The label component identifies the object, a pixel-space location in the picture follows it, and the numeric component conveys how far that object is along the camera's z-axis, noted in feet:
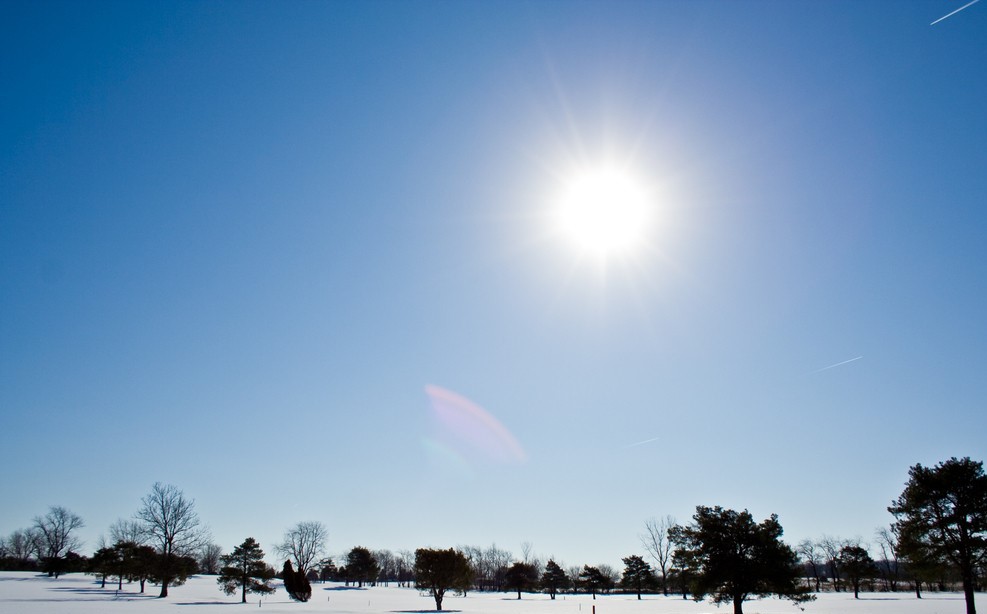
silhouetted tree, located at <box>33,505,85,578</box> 354.52
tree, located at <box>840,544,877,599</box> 264.66
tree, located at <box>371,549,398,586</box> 597.52
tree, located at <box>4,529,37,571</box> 375.04
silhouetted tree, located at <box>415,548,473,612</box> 200.44
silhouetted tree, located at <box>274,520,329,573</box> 378.32
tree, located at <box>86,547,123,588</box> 240.53
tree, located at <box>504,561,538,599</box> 333.50
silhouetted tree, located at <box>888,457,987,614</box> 103.40
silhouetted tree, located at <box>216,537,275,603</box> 216.54
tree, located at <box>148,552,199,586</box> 211.41
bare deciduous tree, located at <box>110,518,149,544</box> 336.96
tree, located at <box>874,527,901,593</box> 322.88
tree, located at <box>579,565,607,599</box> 310.04
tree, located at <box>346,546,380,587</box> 401.49
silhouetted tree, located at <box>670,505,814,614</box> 114.52
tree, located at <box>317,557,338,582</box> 481.05
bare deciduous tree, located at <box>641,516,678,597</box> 344.61
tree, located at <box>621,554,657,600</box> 317.01
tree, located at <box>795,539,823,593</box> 418.92
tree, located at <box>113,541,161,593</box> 226.79
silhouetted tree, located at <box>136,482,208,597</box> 214.28
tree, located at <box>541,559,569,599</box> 326.94
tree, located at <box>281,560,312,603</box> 219.82
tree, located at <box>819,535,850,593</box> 293.84
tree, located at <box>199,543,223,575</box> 532.40
